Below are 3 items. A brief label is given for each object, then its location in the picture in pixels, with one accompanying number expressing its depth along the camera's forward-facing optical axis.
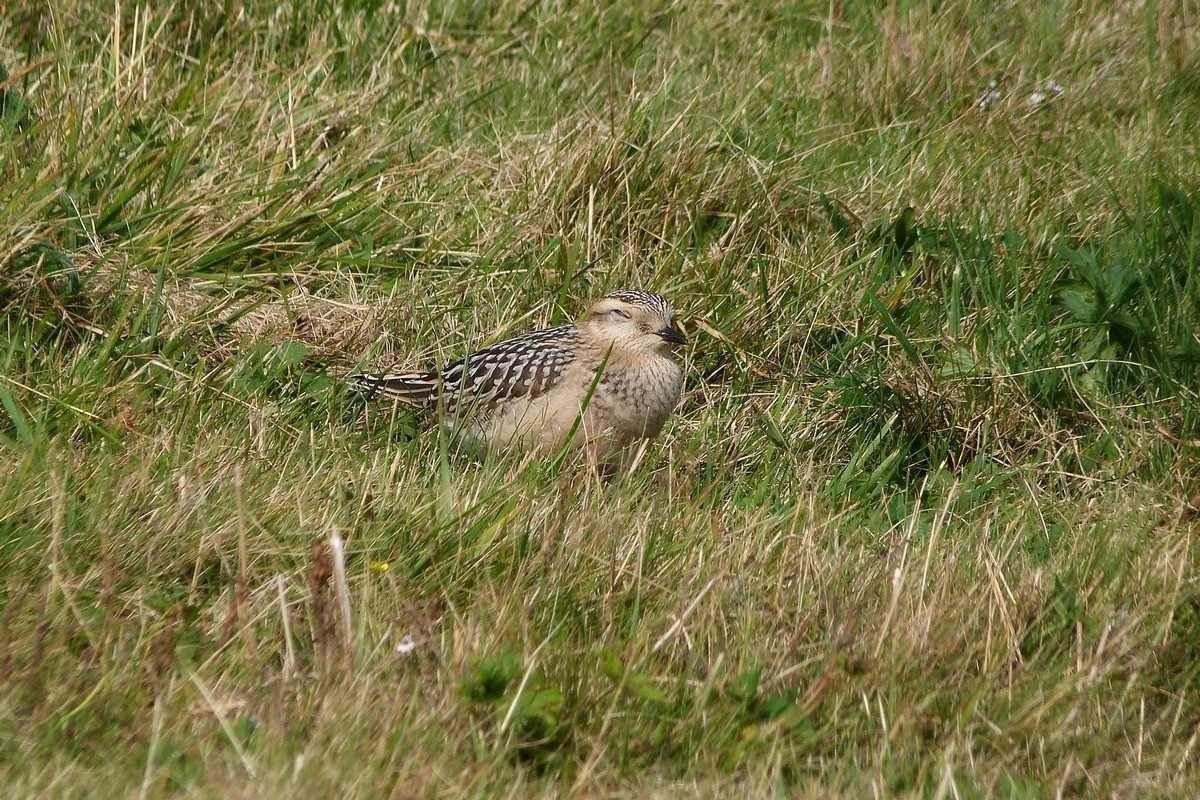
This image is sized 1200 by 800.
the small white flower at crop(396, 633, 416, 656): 7.81
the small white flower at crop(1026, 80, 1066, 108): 15.47
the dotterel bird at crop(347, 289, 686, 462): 11.68
